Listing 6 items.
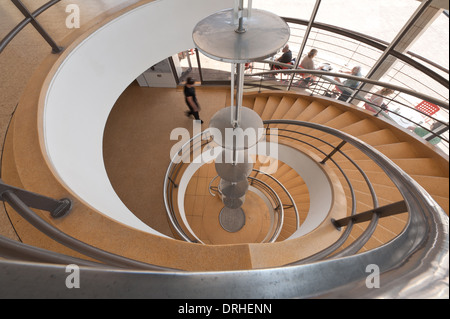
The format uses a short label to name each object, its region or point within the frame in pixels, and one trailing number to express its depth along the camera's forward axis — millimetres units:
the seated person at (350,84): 4482
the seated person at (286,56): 5477
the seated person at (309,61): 4844
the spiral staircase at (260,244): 451
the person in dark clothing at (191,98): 4744
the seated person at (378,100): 3182
